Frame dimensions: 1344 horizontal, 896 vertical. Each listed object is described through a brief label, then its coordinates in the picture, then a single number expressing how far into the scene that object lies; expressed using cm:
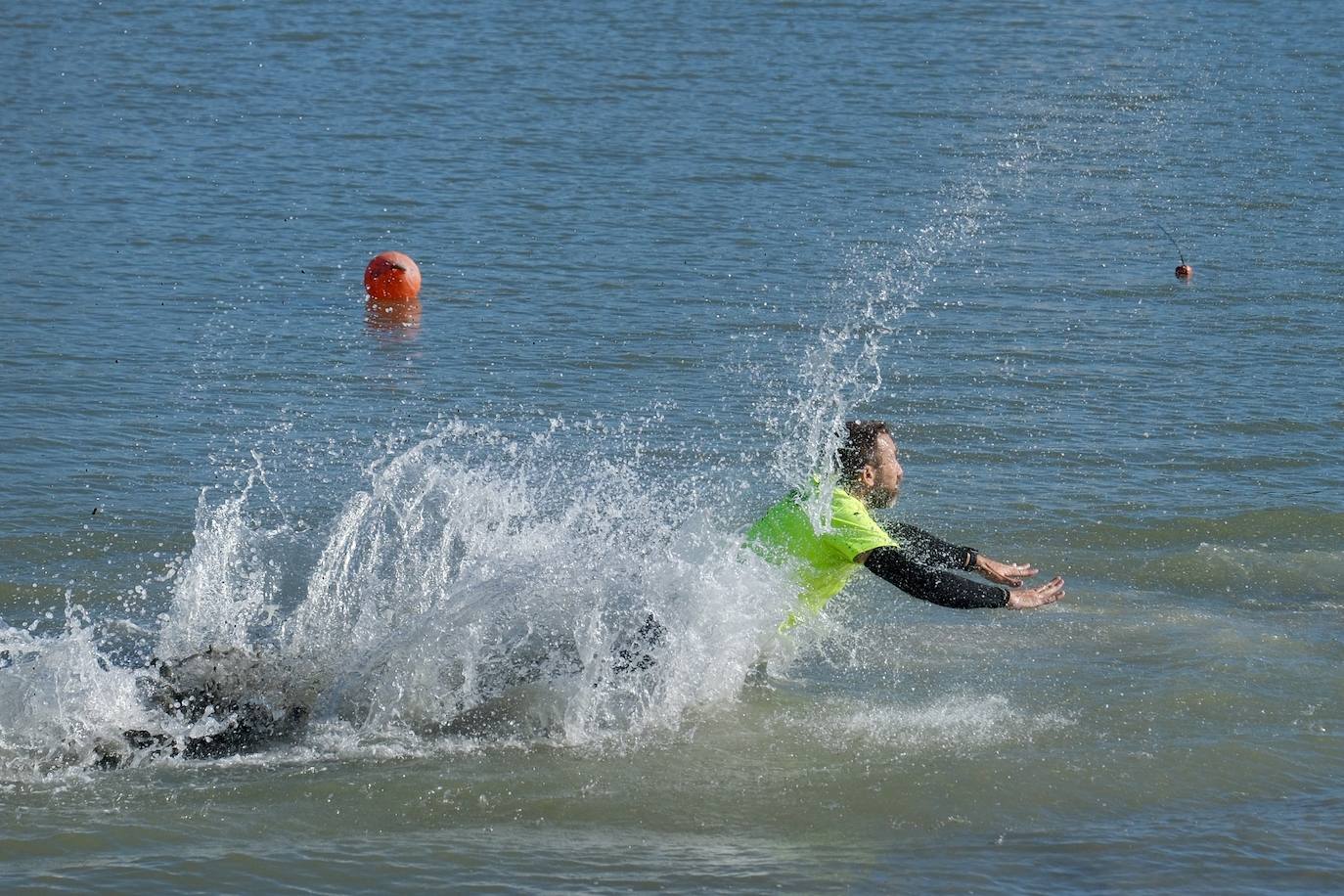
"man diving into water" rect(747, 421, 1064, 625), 1566
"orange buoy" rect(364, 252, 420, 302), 3250
